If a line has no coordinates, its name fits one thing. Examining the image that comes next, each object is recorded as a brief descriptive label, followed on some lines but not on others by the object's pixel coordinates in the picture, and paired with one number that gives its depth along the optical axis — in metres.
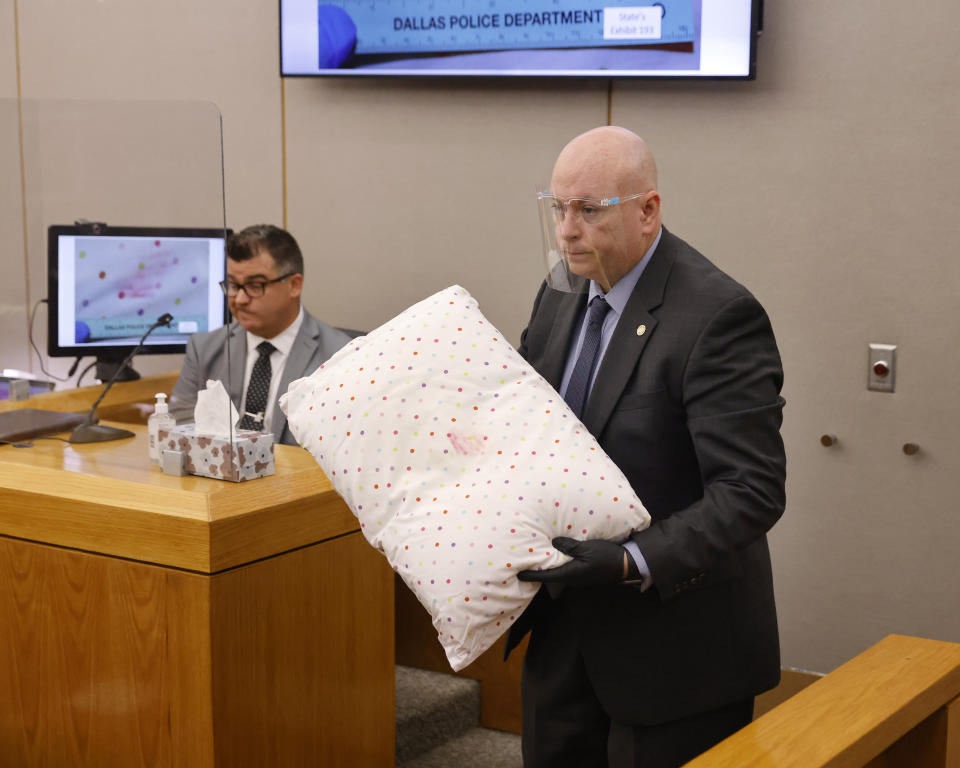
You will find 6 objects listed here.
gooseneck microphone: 2.24
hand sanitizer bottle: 2.04
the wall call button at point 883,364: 2.72
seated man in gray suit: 2.69
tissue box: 1.94
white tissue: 1.97
